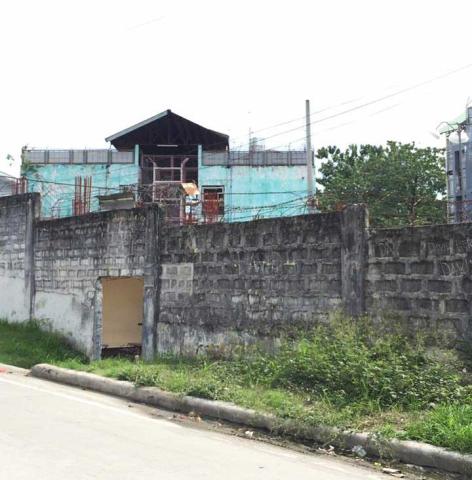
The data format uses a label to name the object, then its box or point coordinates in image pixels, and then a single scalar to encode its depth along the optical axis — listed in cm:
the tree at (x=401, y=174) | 3042
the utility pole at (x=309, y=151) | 2293
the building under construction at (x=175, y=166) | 3056
